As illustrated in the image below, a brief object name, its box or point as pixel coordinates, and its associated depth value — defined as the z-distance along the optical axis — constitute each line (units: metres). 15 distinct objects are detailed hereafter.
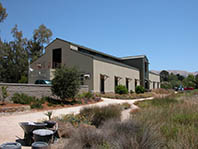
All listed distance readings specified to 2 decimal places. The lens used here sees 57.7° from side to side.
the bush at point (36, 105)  12.75
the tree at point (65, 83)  15.86
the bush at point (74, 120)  6.59
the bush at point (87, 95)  19.47
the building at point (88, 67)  27.27
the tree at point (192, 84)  47.98
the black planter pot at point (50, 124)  5.68
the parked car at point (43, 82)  21.04
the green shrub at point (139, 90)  33.76
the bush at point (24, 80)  33.53
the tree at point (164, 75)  94.56
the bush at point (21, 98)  13.20
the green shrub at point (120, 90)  28.78
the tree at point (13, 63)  36.29
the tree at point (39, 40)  46.44
